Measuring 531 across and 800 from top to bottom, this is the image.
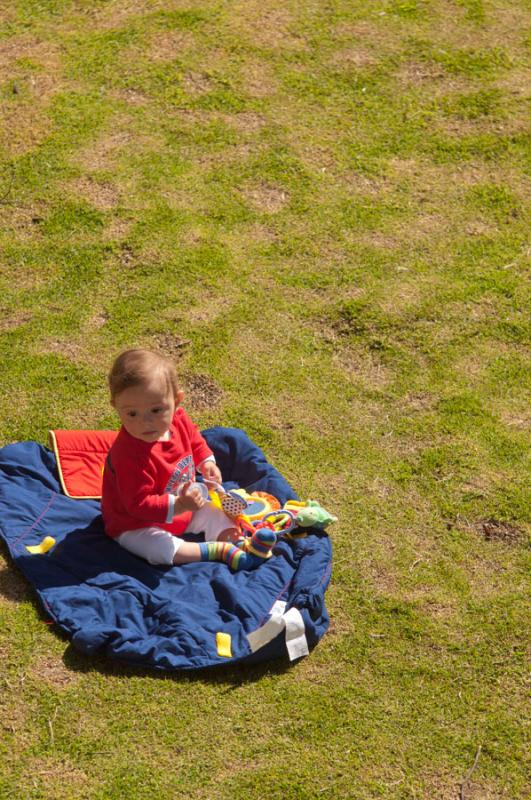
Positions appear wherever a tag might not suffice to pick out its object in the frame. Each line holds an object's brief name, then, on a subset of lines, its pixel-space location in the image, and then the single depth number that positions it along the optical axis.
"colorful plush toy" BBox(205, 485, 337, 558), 5.32
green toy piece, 5.33
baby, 5.00
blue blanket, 4.70
